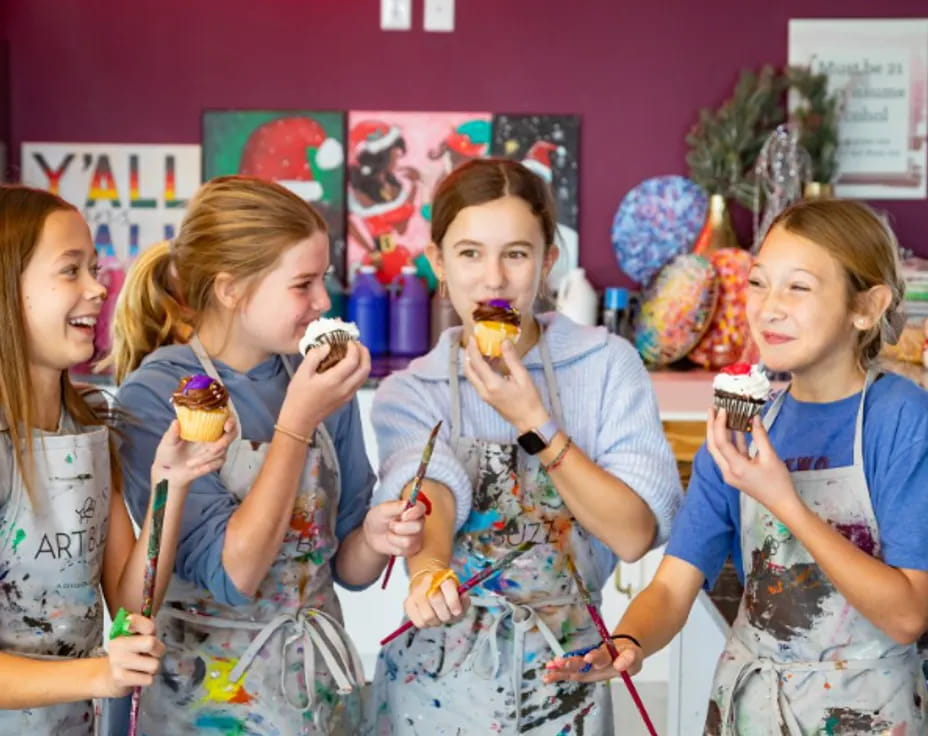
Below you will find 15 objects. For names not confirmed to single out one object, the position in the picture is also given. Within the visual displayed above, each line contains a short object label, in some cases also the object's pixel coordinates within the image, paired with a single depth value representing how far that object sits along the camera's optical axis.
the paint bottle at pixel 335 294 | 3.90
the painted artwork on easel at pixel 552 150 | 3.96
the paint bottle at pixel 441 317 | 3.73
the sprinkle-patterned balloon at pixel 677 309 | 3.55
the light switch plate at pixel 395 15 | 3.91
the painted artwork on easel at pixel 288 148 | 3.94
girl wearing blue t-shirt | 1.35
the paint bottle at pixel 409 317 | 3.85
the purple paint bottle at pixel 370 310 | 3.86
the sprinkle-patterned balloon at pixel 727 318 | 3.58
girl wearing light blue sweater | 1.60
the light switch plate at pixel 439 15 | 3.92
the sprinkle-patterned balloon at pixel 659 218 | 3.97
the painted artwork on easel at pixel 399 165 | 3.95
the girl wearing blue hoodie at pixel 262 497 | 1.53
